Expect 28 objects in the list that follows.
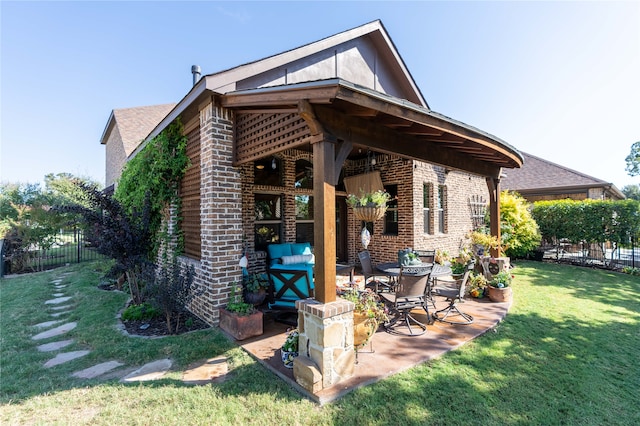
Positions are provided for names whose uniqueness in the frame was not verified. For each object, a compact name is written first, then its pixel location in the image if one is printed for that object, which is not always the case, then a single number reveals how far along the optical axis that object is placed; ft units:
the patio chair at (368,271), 18.13
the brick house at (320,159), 9.63
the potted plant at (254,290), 14.60
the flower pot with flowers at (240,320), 12.70
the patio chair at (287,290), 13.98
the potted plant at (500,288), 17.99
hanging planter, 18.84
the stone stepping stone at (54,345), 12.62
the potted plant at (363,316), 10.22
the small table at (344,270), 17.72
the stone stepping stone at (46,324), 15.57
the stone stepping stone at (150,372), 9.85
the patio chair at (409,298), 13.12
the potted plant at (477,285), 18.94
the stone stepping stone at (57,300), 19.72
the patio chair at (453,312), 14.35
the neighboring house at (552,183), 45.31
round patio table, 16.34
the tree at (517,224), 32.30
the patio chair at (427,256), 20.86
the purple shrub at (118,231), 15.38
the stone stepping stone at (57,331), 14.16
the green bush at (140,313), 15.78
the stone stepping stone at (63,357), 11.23
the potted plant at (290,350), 10.20
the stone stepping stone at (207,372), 9.70
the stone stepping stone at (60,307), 18.44
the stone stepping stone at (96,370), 10.17
